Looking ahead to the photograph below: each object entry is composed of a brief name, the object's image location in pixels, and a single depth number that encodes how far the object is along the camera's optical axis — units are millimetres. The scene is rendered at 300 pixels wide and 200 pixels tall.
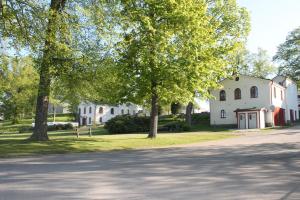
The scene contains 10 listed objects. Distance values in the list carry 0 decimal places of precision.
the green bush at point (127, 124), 49719
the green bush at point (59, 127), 66419
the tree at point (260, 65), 84375
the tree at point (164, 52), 29828
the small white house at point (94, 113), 98938
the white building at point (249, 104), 53875
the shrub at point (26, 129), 64062
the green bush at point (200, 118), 63125
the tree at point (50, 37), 22359
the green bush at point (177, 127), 49875
